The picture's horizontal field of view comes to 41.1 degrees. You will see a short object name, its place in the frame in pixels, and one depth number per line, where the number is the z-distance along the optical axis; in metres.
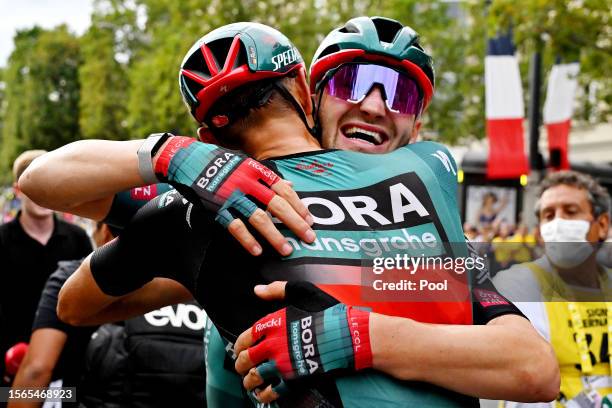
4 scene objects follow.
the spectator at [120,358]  3.91
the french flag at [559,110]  16.83
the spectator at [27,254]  5.95
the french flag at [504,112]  15.12
